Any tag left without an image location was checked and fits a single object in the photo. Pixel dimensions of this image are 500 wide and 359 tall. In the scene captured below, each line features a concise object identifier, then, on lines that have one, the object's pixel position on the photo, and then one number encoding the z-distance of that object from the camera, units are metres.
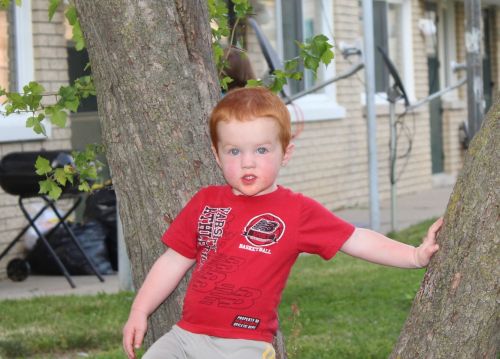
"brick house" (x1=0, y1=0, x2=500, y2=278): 13.64
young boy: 4.44
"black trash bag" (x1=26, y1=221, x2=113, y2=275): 12.92
